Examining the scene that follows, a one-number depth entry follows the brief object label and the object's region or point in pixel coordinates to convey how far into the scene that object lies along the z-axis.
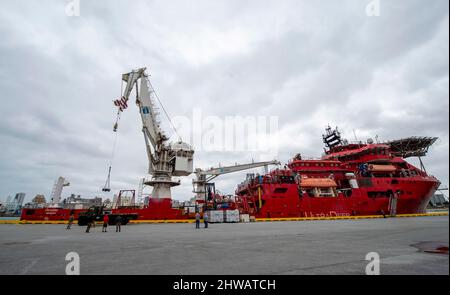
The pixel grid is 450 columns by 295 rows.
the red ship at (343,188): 32.56
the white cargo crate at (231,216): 29.36
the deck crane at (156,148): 33.41
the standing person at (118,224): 17.64
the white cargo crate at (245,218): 29.83
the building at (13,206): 117.50
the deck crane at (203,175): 43.47
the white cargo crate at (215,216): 29.23
